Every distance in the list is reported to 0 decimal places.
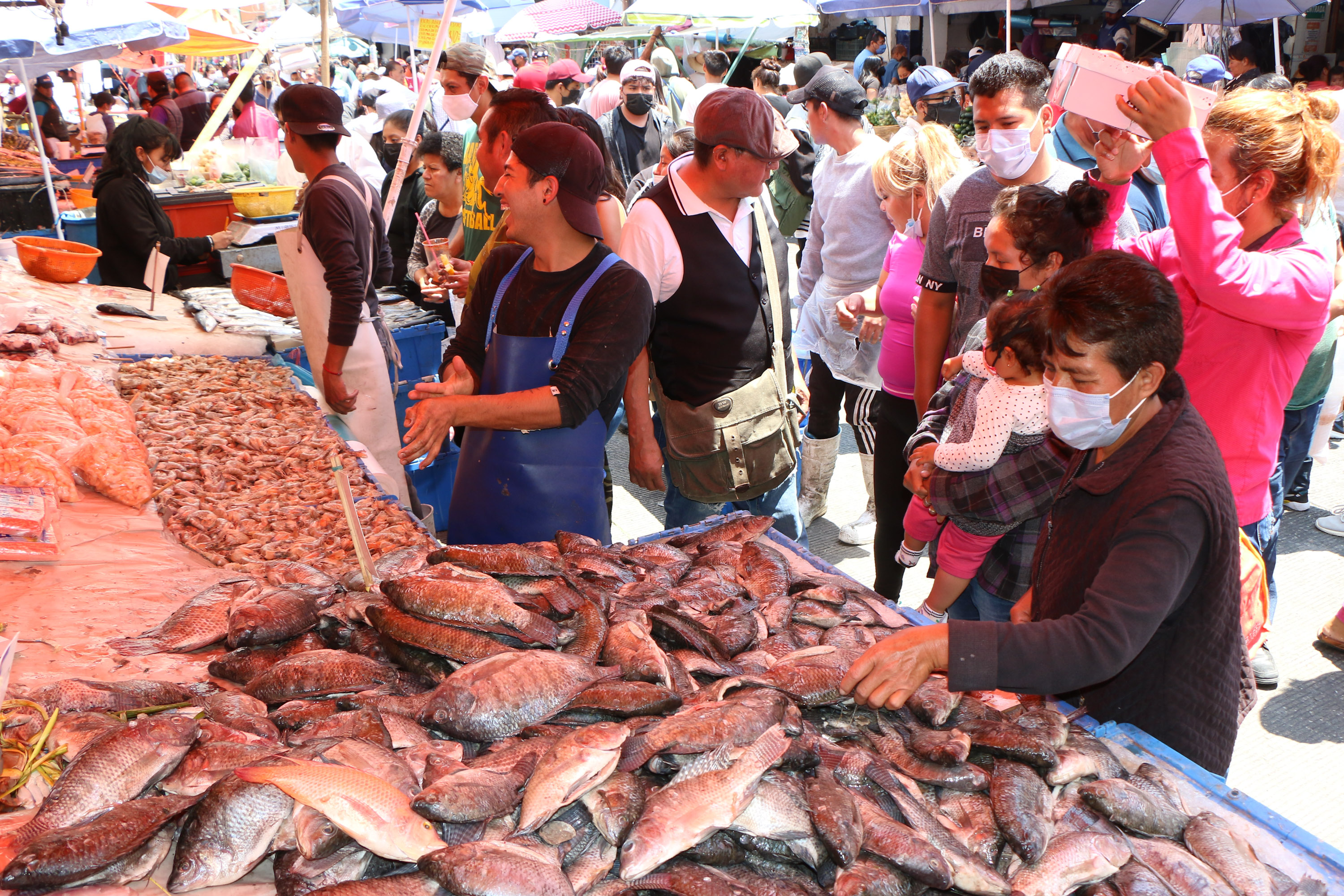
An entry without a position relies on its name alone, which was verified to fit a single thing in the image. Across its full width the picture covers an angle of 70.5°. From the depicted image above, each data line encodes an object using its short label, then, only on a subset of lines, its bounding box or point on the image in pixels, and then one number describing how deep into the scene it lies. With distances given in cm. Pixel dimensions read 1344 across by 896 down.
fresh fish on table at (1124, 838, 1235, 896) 161
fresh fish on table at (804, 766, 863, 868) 155
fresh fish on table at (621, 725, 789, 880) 151
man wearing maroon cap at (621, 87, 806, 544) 364
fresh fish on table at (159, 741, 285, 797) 163
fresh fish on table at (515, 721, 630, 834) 154
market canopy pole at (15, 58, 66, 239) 771
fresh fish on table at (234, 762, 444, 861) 148
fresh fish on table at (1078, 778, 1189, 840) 173
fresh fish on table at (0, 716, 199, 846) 154
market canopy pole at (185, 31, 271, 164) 1197
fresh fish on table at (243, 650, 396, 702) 194
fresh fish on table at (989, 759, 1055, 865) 164
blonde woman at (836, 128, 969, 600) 425
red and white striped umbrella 1397
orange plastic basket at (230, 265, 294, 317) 605
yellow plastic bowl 804
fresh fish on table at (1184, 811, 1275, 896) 163
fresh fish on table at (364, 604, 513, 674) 198
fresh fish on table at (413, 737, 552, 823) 151
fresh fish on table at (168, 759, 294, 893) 149
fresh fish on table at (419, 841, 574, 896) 142
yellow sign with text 891
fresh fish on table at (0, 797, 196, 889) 141
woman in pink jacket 277
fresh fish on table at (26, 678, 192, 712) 193
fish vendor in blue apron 298
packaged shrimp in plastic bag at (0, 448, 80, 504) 340
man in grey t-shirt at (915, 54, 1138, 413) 368
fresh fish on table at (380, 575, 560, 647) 204
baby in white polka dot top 285
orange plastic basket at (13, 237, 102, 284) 619
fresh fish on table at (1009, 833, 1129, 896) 159
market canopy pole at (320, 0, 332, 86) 695
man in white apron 436
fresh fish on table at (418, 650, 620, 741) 175
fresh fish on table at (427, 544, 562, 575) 233
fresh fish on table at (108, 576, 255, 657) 235
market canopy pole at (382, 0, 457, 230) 460
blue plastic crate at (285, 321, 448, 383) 561
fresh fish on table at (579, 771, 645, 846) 159
